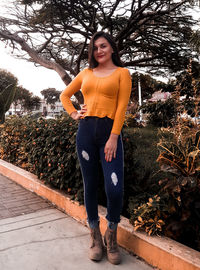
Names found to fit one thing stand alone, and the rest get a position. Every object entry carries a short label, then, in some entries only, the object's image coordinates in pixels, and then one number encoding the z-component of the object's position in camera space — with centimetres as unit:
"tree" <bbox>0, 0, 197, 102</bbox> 984
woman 218
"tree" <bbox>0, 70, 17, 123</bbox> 828
